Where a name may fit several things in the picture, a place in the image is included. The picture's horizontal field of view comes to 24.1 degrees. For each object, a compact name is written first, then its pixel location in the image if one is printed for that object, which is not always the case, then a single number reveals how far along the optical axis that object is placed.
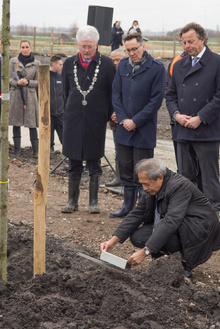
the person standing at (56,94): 8.97
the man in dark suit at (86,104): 5.98
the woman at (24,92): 8.66
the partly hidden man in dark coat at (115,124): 7.39
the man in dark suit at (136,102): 5.65
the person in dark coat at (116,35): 23.53
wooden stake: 3.77
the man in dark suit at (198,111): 5.34
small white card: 4.23
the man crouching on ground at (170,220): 4.27
